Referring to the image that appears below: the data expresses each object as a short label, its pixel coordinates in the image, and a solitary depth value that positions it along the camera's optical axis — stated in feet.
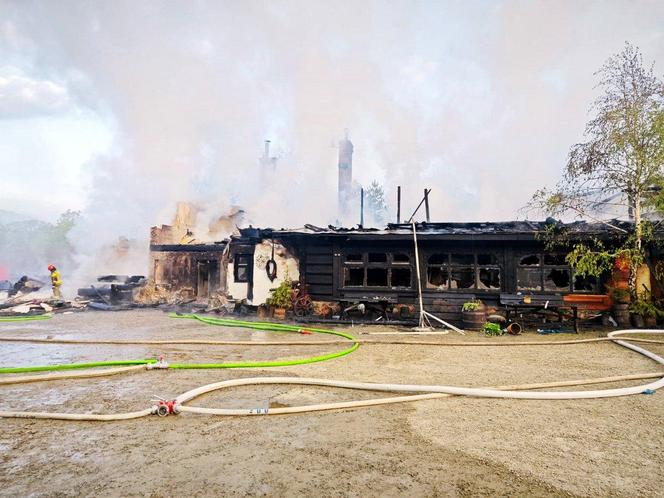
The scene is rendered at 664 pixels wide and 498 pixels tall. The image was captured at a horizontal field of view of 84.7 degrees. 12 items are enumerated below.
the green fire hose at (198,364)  20.22
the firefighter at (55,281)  61.67
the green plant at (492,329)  35.73
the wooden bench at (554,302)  38.83
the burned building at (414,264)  41.27
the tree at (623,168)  33.37
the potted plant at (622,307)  37.37
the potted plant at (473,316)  38.06
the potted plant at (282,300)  46.73
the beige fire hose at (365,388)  13.88
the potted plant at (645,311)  36.32
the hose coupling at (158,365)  21.12
